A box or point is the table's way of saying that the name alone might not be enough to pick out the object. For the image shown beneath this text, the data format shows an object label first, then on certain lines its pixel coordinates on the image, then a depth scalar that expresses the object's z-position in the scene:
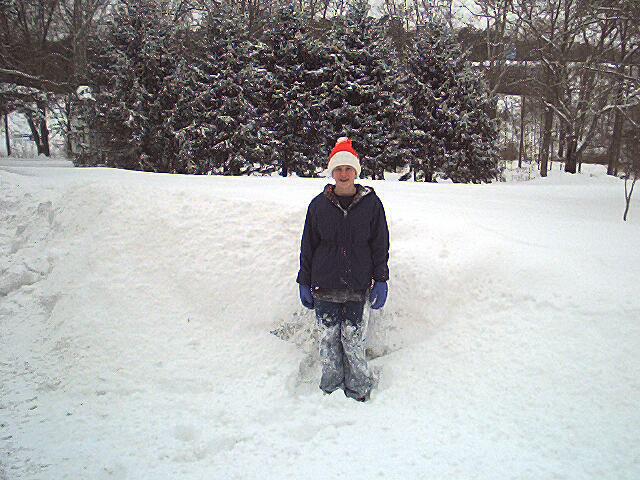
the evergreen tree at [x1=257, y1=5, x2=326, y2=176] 15.06
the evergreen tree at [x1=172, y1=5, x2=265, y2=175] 14.50
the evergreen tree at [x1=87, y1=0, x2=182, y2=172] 15.32
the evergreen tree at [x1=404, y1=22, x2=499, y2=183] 15.67
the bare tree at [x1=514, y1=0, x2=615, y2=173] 17.88
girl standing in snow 3.54
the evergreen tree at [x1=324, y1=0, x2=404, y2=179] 14.90
